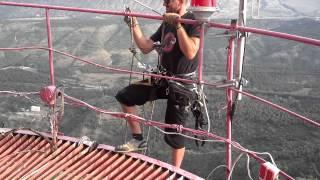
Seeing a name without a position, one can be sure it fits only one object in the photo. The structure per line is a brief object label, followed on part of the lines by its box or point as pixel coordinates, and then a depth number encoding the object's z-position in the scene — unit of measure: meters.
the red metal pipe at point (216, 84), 3.38
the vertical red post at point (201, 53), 3.75
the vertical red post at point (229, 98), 3.72
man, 4.18
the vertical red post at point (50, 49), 4.61
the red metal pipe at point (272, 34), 2.95
